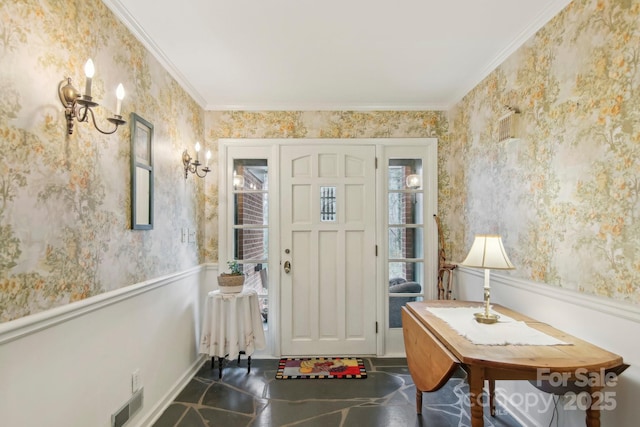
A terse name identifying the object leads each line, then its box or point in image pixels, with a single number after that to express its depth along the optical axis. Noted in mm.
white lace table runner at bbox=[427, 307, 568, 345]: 1516
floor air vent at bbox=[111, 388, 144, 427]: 1746
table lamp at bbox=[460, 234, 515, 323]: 1781
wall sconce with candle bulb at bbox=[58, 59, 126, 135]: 1346
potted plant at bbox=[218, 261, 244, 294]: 2756
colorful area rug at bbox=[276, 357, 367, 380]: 2758
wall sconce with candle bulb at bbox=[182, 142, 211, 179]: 2709
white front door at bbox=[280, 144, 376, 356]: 3184
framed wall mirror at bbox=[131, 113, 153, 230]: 1940
